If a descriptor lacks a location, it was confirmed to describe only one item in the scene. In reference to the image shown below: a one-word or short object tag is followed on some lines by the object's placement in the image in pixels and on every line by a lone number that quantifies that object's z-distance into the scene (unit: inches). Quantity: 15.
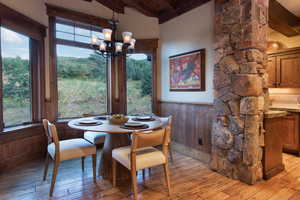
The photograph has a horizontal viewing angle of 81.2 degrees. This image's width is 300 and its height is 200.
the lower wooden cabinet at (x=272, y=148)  93.9
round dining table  87.4
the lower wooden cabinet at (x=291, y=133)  128.3
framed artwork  119.3
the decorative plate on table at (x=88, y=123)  89.1
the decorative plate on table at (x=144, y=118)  104.9
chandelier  95.2
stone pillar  88.0
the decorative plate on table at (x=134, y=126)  82.2
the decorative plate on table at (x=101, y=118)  109.3
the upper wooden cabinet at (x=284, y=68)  141.7
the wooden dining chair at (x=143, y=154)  71.0
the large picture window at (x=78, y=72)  135.1
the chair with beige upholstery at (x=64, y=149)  79.7
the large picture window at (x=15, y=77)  106.1
